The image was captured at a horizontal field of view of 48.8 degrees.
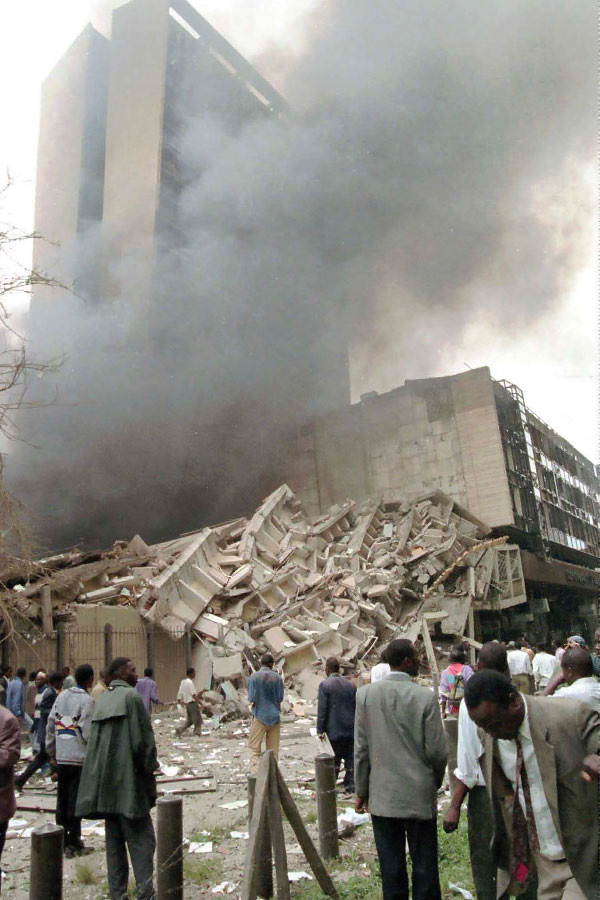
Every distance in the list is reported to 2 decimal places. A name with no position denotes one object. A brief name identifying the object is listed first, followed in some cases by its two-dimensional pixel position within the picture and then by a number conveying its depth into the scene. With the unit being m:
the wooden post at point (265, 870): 3.28
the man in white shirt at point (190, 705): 9.82
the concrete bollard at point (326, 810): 4.01
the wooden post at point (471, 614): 17.55
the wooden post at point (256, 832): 2.99
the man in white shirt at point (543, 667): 8.35
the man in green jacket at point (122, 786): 3.25
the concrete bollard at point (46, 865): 2.74
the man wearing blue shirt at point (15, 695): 8.30
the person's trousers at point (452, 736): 5.01
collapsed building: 12.11
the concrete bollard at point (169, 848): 3.21
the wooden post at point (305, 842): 3.33
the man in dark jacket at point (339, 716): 5.75
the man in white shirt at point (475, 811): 2.34
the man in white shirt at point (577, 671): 3.18
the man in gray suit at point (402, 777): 2.67
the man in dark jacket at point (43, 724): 5.42
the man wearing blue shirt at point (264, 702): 6.47
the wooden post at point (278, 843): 3.25
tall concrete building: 24.00
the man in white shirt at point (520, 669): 7.57
